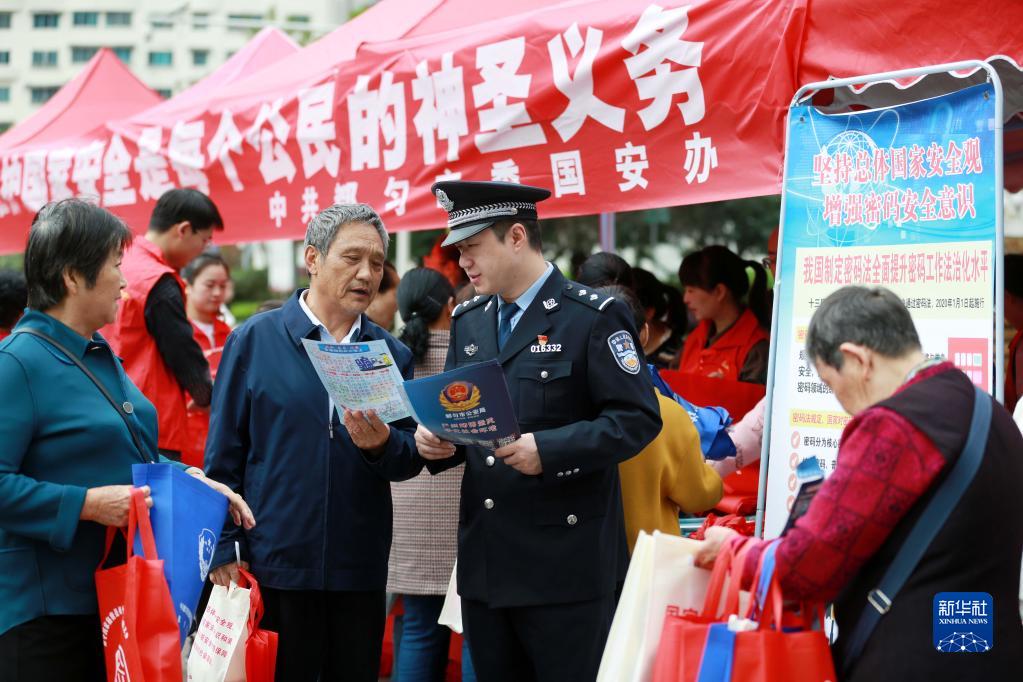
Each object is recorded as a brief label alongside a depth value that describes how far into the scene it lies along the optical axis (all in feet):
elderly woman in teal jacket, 8.96
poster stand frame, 10.33
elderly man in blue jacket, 10.91
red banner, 12.43
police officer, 10.36
